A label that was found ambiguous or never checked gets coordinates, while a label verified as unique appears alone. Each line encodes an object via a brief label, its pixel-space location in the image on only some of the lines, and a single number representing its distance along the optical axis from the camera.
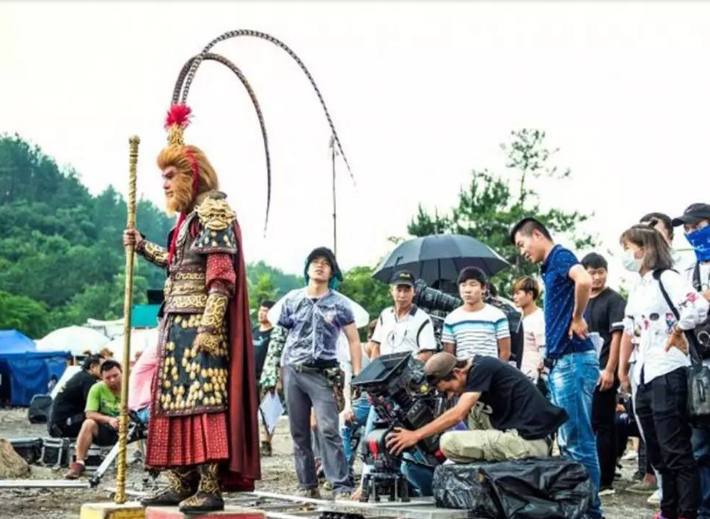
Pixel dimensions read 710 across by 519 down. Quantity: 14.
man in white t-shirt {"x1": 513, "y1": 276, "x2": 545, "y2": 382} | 11.97
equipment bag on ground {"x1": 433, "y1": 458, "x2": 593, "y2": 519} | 8.11
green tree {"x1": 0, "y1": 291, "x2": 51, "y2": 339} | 75.31
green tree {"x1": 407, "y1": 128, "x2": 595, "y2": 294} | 59.88
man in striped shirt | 10.68
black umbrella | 14.46
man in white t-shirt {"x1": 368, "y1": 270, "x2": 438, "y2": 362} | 11.12
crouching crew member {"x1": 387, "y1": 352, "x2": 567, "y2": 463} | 8.44
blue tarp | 41.12
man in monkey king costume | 7.06
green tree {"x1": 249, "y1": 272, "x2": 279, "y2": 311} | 73.10
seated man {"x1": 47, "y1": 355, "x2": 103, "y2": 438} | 14.47
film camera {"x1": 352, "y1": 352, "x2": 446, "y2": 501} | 8.55
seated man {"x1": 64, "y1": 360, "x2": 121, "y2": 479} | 13.45
